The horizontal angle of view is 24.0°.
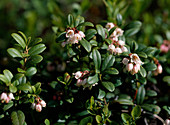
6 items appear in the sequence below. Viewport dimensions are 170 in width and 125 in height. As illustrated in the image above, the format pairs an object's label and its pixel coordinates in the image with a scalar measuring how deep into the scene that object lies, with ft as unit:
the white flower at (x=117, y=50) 1.26
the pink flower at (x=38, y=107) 1.22
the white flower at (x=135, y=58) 1.20
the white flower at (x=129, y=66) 1.20
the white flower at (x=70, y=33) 1.21
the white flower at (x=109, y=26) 1.33
